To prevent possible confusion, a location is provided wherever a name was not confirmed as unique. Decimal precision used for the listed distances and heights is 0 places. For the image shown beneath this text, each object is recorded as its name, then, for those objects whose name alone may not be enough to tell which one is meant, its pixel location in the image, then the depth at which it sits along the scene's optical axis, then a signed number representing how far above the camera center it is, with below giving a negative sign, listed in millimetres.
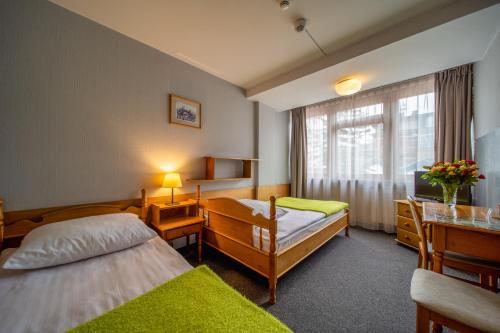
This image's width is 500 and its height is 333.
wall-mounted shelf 2770 -68
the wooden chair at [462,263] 1287 -744
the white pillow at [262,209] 1851 -504
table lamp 2172 -206
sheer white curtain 2939 +370
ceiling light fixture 2551 +1169
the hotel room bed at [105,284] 739 -652
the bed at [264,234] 1629 -774
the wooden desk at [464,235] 1155 -476
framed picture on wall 2454 +780
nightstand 2019 -708
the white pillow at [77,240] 1124 -561
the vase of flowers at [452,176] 1580 -90
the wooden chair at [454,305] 859 -734
